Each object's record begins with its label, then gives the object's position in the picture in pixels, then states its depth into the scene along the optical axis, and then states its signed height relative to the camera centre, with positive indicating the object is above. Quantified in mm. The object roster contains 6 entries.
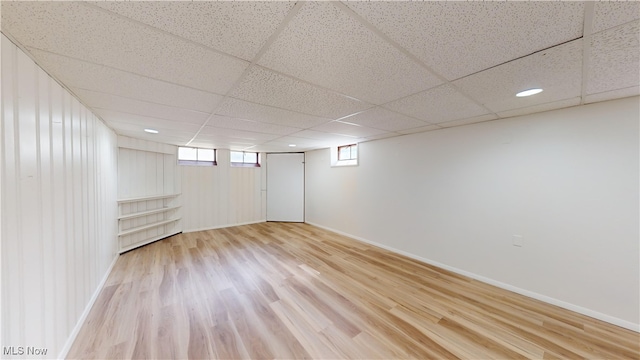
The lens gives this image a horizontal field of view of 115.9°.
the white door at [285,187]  6086 -314
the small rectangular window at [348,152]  4683 +610
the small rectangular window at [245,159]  5859 +540
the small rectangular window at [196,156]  5032 +527
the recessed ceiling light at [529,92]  1735 +764
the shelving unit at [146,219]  3688 -923
